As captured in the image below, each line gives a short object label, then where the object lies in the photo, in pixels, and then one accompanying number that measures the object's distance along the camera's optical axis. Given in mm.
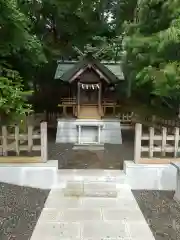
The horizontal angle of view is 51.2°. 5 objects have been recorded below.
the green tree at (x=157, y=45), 4228
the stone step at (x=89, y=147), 8019
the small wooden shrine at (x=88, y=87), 9221
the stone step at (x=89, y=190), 4440
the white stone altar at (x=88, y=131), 9131
